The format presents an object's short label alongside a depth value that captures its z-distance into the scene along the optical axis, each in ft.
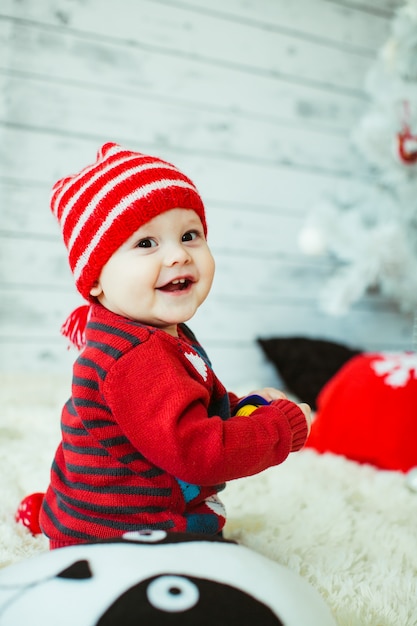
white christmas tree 5.74
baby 2.14
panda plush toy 1.60
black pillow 5.94
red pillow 4.26
